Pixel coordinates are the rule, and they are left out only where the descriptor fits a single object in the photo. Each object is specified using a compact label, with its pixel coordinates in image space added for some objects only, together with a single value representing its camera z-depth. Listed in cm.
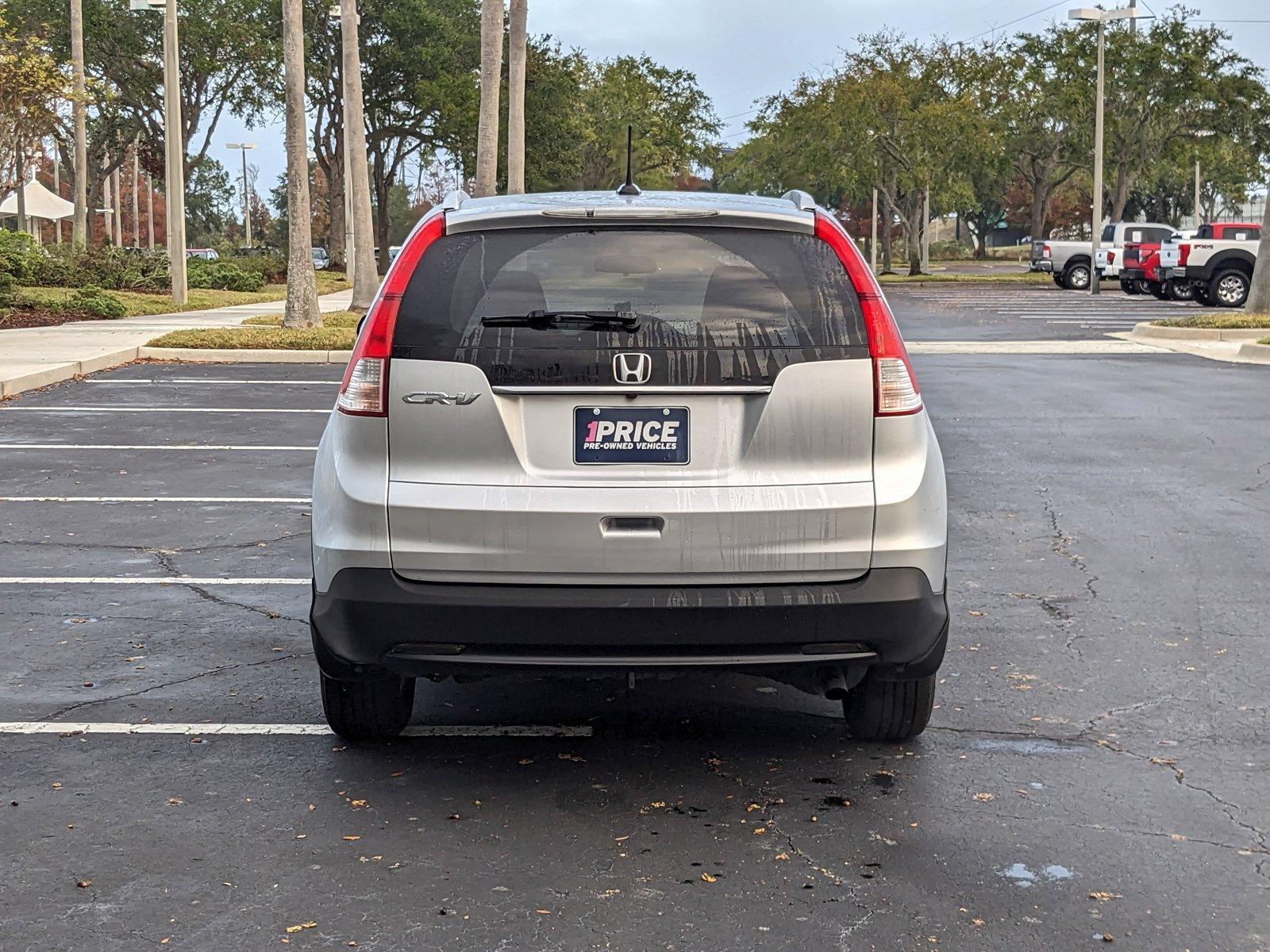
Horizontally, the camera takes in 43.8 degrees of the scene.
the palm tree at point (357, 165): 2848
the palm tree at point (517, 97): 3288
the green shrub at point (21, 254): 3353
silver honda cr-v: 446
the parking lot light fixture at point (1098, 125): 4397
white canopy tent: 6215
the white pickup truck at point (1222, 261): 3403
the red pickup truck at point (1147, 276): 3809
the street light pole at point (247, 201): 8150
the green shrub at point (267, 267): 4975
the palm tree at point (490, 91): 2727
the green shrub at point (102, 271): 3634
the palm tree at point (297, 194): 2431
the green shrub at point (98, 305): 2852
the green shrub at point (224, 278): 4309
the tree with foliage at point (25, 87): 3066
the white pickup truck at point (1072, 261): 4772
